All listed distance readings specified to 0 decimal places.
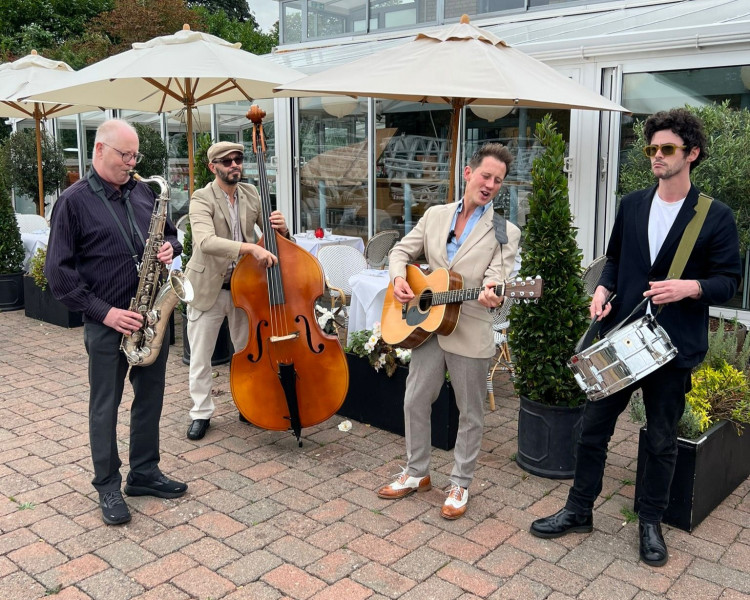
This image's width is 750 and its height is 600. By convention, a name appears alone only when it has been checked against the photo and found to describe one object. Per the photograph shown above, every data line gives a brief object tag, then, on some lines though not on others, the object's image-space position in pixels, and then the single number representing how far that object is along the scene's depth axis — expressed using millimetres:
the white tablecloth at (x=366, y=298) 5566
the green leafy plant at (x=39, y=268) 7984
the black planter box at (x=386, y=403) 4531
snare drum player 3035
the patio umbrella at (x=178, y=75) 5781
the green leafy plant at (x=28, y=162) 12312
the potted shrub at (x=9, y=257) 8359
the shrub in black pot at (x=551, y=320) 4000
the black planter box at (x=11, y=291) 8633
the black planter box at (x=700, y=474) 3496
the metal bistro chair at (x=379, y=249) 7945
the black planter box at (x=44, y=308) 7824
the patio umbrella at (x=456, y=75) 4477
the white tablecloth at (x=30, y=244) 8766
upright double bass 4309
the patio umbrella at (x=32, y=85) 8000
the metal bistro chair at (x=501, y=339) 5398
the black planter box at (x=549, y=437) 4090
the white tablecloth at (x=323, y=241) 7734
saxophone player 3445
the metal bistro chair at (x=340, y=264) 6930
